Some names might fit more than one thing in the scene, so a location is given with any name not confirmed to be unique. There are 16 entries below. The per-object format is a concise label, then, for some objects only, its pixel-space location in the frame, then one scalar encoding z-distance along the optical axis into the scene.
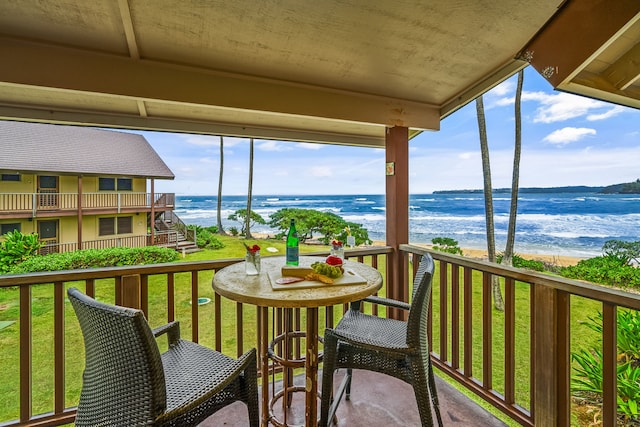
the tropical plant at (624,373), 1.98
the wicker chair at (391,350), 1.35
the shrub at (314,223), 6.68
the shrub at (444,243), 8.70
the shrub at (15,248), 5.26
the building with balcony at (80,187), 4.83
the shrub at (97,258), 5.47
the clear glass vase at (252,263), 1.68
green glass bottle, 1.81
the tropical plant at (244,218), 10.01
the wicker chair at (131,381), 0.92
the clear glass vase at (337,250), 2.09
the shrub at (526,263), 7.36
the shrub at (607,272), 5.87
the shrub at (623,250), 6.75
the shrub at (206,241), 8.05
